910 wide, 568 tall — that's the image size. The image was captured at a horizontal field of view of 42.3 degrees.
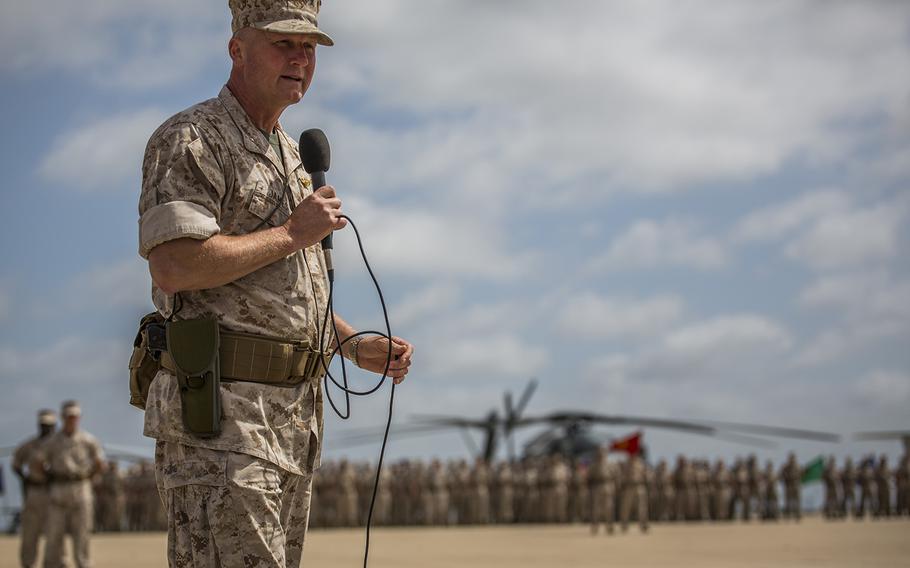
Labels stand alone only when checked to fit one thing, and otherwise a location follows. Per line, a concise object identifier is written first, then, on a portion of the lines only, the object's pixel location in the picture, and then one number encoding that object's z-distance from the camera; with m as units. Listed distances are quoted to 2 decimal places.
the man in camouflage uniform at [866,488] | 34.28
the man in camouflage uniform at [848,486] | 34.62
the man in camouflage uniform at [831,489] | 34.62
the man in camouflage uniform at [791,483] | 33.06
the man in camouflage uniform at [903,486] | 33.62
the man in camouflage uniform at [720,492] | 33.22
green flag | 39.38
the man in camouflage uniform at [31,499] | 12.54
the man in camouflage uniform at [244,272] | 3.04
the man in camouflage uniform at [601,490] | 24.71
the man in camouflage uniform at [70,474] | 12.20
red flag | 37.41
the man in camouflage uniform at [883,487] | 33.72
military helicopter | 36.47
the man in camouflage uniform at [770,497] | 32.75
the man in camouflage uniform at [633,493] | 24.98
